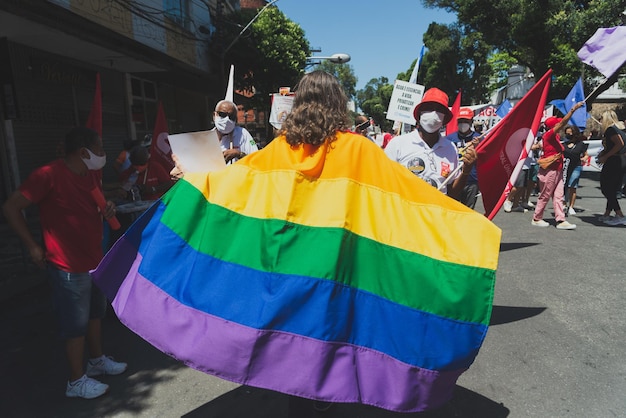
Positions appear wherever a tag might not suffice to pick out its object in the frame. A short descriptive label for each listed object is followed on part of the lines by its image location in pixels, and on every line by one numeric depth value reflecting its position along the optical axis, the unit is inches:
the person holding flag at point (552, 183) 316.2
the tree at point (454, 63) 1482.5
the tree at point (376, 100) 2875.2
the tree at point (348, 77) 2840.1
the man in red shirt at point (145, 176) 185.9
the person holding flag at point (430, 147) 147.9
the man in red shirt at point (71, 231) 111.0
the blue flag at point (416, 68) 357.1
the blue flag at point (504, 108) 430.0
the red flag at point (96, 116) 137.3
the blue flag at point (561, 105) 424.2
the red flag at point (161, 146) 188.5
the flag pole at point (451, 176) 135.6
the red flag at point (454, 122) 323.1
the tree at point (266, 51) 679.7
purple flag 206.7
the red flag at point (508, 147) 140.5
